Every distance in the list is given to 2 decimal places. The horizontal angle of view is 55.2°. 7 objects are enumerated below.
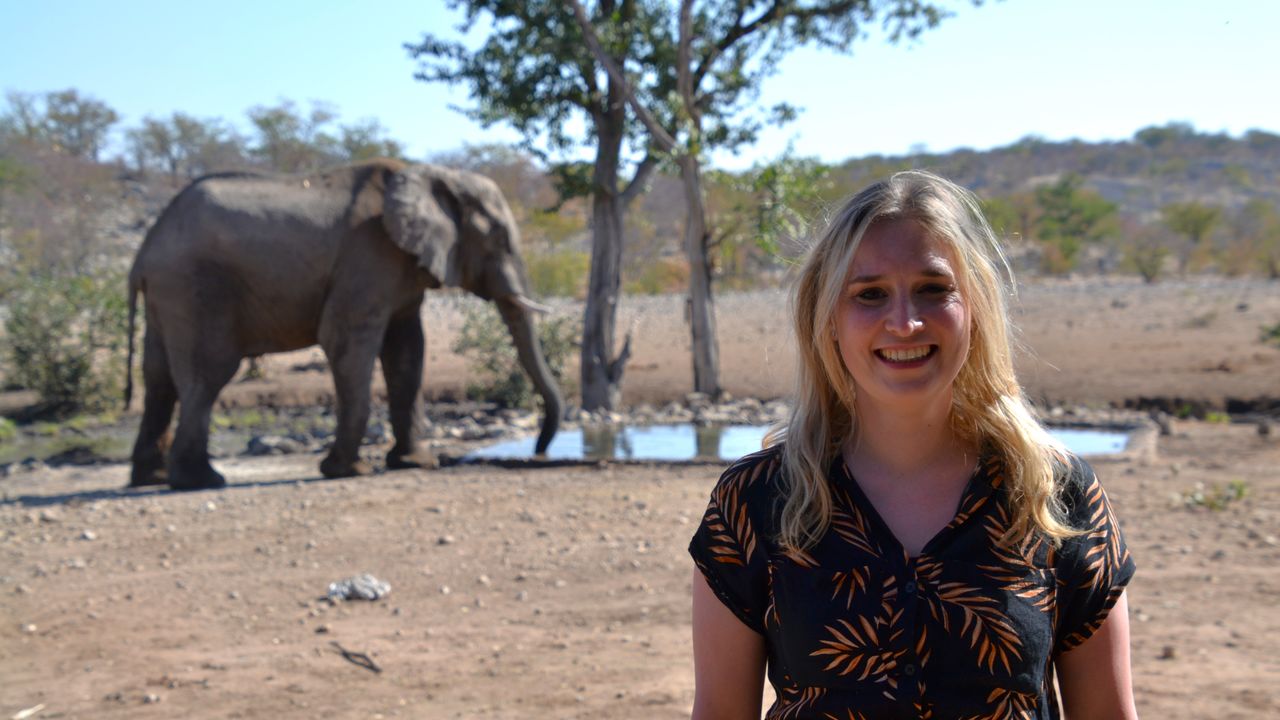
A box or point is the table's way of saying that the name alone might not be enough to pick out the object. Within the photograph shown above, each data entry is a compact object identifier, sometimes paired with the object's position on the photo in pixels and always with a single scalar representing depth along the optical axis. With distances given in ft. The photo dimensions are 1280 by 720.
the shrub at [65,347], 46.14
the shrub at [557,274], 88.74
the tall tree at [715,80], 41.60
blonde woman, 6.51
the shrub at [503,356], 44.86
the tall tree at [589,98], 40.40
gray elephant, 29.22
